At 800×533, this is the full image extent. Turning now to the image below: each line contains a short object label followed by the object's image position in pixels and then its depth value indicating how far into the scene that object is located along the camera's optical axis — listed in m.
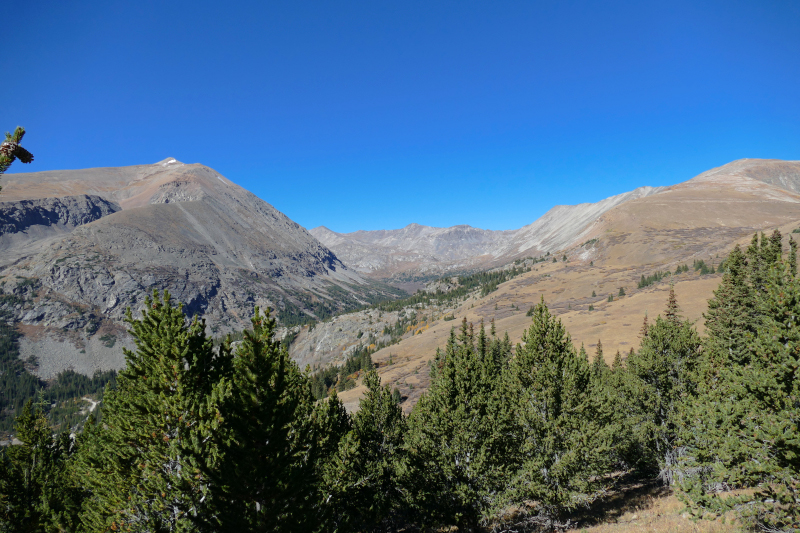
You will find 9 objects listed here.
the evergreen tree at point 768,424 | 12.55
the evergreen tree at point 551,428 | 20.75
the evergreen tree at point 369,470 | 21.23
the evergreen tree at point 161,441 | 12.23
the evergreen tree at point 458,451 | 21.09
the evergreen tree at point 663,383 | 27.55
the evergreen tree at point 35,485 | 20.00
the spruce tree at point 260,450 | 12.89
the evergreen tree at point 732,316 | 25.72
